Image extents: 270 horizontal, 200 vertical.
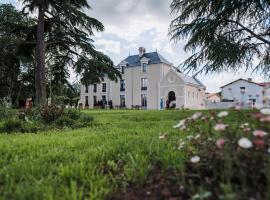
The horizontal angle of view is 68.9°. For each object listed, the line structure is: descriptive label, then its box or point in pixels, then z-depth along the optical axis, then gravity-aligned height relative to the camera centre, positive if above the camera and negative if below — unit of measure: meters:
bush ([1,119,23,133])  3.99 -0.43
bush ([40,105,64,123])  4.77 -0.19
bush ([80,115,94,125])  4.98 -0.36
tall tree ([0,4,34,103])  10.10 +3.17
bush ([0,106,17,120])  4.93 -0.21
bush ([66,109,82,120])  5.04 -0.23
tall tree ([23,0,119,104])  8.93 +3.31
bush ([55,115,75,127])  4.58 -0.40
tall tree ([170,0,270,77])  6.73 +2.79
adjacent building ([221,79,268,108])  27.51 +3.11
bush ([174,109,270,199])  1.09 -0.38
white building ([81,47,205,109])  26.89 +2.83
